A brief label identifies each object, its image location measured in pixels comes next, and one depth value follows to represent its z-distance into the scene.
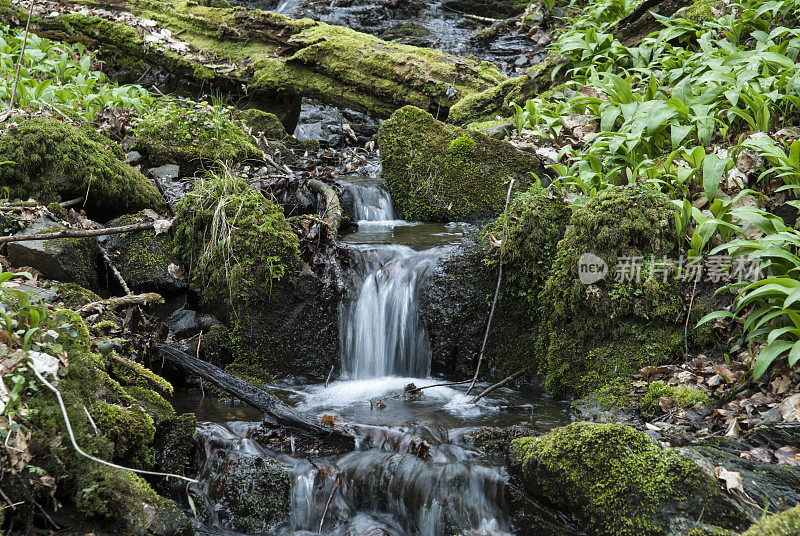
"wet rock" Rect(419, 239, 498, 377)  5.44
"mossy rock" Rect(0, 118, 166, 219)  5.41
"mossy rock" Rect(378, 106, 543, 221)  7.17
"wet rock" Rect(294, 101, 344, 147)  9.73
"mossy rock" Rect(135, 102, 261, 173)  6.79
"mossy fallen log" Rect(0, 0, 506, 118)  10.38
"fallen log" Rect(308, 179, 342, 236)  6.11
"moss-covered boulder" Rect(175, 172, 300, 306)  5.29
